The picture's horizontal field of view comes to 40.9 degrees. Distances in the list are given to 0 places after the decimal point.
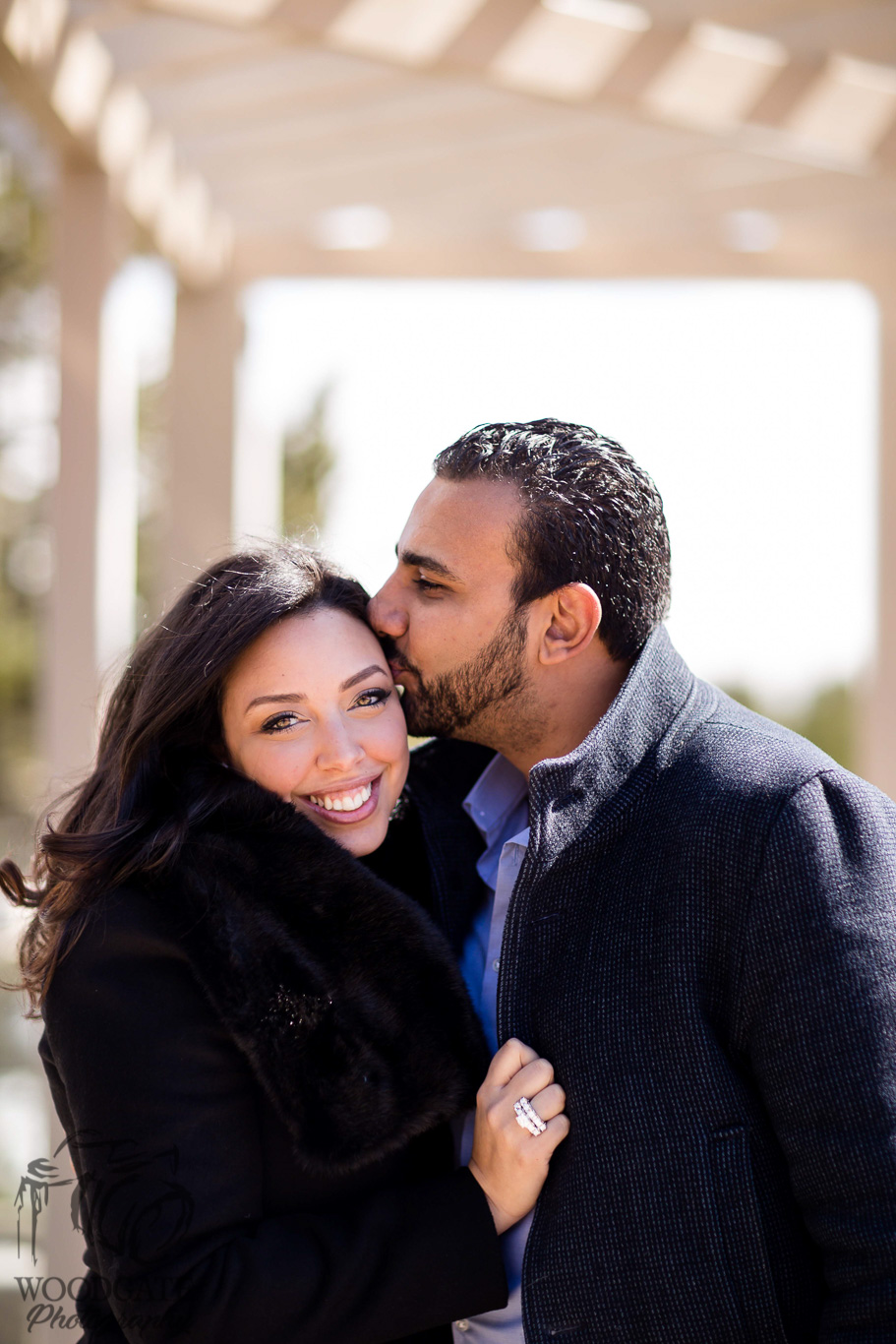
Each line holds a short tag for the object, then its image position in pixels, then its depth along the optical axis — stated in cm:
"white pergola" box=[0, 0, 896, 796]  311
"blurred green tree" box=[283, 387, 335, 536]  1753
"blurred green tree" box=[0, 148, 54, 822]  1285
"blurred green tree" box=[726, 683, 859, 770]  2061
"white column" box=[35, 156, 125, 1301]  320
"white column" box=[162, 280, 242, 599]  432
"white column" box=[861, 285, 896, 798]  425
